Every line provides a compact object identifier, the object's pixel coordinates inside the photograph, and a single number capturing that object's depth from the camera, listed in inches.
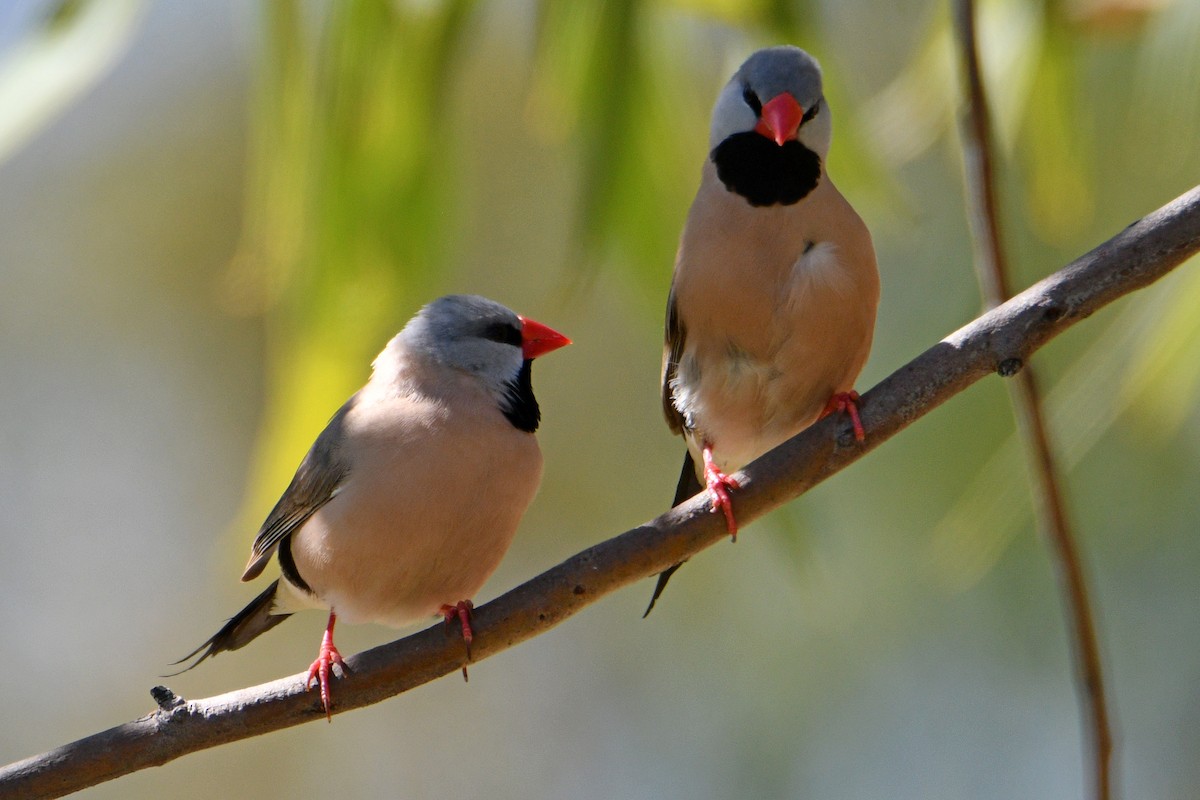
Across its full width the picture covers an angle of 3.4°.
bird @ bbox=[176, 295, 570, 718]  148.7
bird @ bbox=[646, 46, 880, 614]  148.4
